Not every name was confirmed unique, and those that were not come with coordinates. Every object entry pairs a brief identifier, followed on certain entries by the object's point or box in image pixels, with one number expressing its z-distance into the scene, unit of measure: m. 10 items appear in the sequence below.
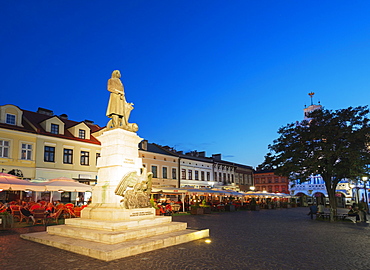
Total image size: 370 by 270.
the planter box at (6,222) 12.48
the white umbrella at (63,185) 17.38
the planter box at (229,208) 30.04
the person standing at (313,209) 20.27
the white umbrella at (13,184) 14.79
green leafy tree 17.70
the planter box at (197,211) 24.78
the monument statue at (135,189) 9.66
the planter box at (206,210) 25.92
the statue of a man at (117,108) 11.08
